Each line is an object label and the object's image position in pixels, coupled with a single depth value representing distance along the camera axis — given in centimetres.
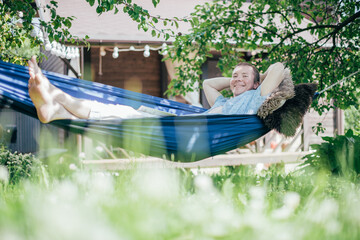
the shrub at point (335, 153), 267
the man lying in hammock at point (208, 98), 228
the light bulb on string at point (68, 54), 460
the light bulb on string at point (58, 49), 428
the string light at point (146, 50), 516
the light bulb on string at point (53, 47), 415
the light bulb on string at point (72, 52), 482
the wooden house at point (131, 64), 588
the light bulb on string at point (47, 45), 408
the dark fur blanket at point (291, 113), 250
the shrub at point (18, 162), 317
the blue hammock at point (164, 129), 231
